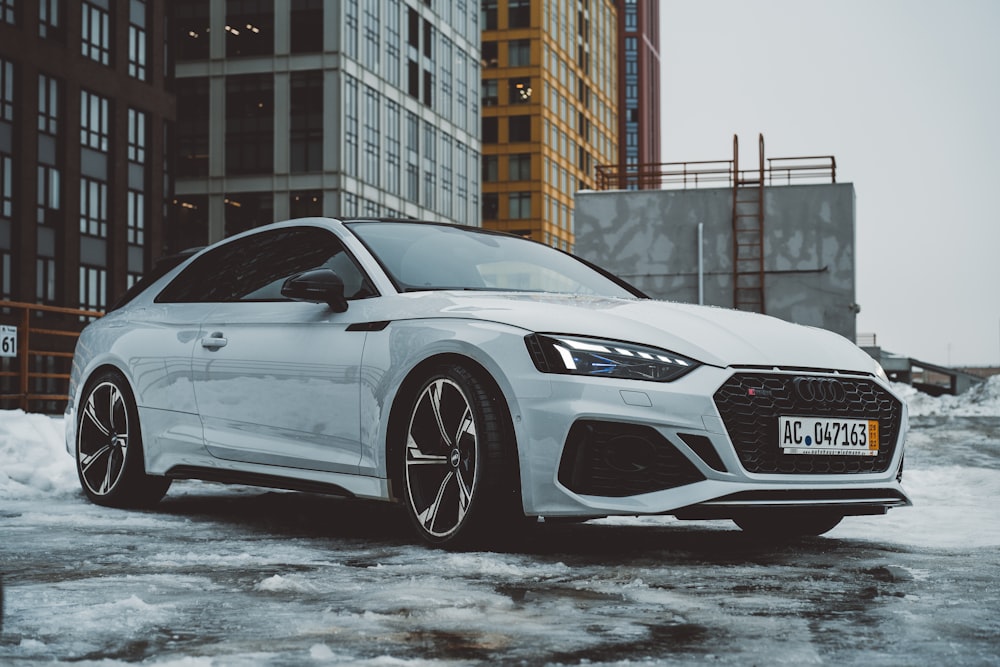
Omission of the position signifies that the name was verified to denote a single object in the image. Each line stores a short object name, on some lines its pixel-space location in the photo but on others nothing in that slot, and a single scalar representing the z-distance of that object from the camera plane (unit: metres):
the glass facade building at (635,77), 145.25
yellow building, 92.81
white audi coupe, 5.12
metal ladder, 31.95
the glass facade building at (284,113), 55.91
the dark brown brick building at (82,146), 45.47
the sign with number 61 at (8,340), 14.98
